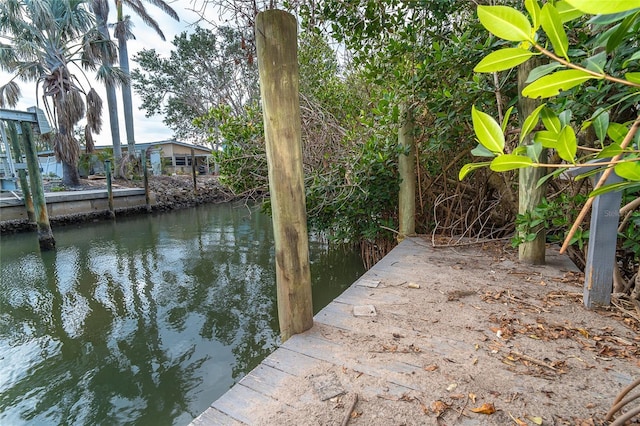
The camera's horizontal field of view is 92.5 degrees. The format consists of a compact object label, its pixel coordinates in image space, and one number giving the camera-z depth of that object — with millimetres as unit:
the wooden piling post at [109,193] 10923
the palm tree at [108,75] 12984
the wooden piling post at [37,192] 7051
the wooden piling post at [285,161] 1612
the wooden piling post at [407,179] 3600
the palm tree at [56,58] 11047
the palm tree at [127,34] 15148
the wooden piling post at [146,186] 12697
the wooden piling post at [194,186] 15486
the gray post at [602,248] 1771
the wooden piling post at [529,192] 2529
